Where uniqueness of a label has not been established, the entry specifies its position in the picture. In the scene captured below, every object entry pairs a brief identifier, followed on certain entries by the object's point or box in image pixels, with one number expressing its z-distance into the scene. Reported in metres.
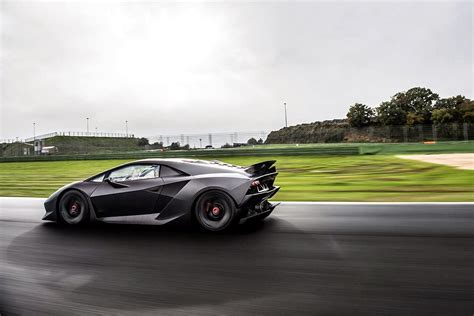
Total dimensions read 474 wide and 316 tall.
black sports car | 5.34
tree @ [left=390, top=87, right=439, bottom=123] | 49.75
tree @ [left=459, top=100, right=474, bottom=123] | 43.66
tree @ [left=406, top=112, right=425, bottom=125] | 46.75
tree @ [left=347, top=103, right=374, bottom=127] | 46.75
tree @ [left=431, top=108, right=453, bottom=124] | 43.29
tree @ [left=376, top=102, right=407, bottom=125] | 48.22
